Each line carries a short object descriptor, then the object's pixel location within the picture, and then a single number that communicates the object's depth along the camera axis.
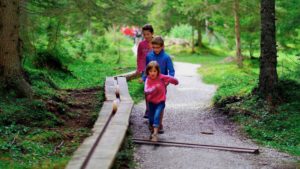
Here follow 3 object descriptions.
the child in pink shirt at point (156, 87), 15.05
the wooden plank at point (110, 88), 18.44
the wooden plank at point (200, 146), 14.09
